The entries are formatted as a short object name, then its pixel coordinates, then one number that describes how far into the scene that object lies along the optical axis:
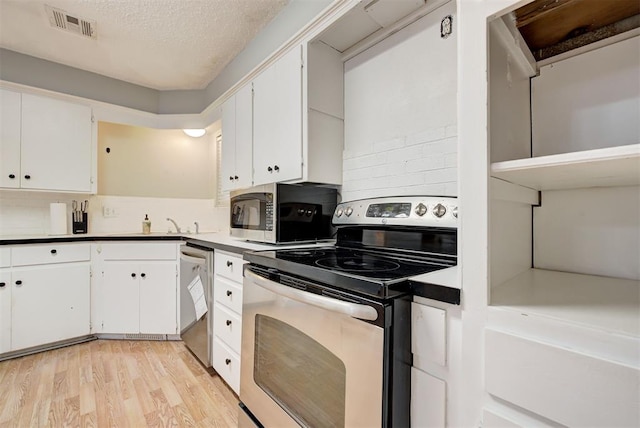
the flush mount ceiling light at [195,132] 3.29
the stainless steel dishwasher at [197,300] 2.00
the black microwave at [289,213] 1.73
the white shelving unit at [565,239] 0.55
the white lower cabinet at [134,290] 2.59
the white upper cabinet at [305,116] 1.75
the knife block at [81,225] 2.80
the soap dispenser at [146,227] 2.97
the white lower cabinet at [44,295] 2.24
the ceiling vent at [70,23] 2.07
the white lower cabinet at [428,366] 0.76
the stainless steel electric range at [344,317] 0.80
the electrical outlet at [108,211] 3.04
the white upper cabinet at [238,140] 2.27
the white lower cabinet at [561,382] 0.51
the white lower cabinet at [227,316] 1.67
